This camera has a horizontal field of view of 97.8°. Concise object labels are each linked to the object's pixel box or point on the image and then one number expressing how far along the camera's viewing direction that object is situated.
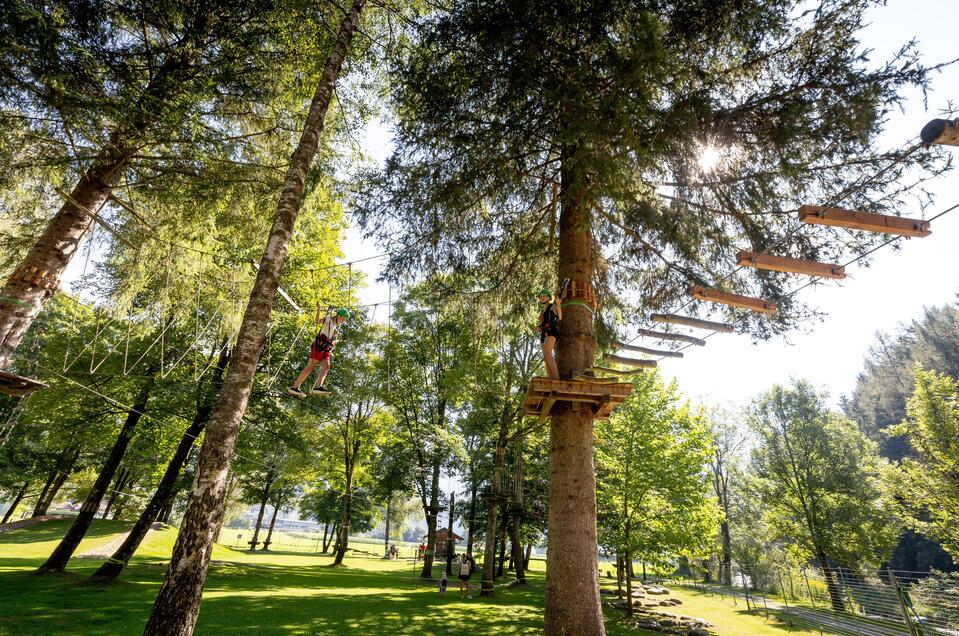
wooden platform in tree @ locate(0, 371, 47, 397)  5.45
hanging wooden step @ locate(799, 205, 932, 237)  5.42
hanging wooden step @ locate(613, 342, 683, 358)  9.37
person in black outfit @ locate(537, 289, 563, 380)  6.69
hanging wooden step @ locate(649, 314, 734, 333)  8.47
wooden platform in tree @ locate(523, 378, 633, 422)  5.94
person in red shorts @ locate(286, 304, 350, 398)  7.81
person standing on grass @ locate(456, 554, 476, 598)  14.89
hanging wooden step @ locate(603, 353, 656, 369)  8.60
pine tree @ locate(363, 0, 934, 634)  5.64
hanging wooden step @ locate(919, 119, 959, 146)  3.99
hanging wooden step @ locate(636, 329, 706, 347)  9.38
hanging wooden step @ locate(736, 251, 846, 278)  6.41
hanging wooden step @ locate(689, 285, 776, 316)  7.55
